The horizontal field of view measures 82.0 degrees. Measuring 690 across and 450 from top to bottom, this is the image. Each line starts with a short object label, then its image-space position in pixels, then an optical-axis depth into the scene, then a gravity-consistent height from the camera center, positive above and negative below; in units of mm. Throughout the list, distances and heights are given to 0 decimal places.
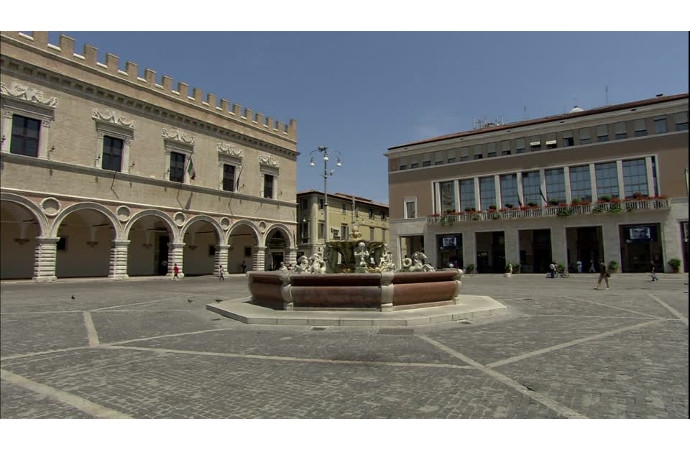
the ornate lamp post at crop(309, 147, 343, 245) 29656 +7352
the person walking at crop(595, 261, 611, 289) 20391 -918
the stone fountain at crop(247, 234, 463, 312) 9805 -817
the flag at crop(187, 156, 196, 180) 34375 +7774
